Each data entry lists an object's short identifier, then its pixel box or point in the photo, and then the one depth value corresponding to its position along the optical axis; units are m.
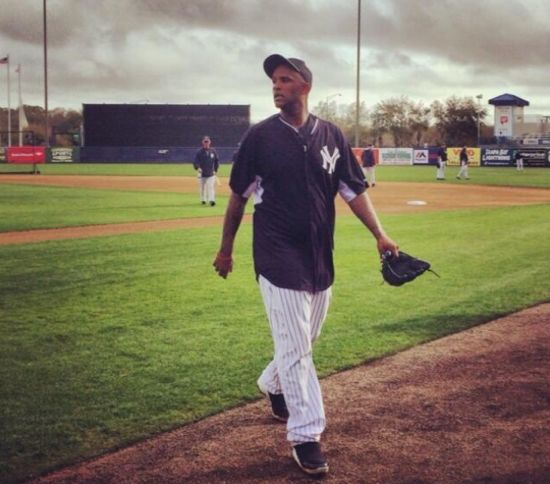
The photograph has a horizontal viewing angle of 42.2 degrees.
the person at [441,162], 35.12
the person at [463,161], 36.78
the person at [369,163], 31.47
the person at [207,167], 21.08
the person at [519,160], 52.47
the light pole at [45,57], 53.89
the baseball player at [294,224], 3.76
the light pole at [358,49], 50.34
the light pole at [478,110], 80.28
